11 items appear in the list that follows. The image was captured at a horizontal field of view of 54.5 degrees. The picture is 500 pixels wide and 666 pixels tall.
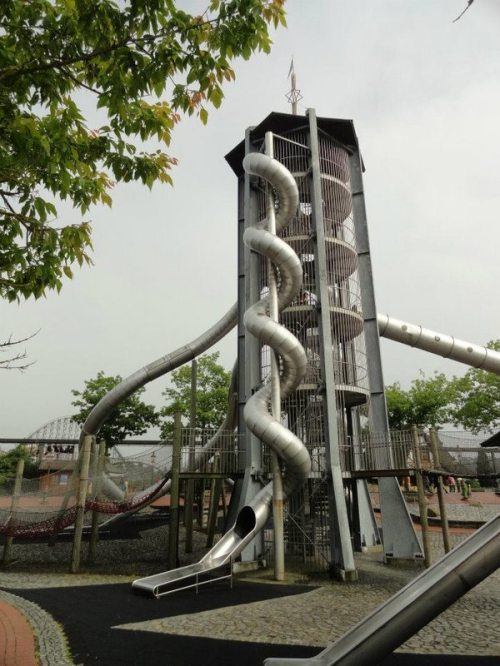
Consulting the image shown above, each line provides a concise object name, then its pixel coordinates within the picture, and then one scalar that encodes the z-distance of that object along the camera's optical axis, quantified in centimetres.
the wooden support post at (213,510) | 1730
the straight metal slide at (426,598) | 290
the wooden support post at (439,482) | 1404
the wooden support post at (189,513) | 1697
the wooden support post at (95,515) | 1470
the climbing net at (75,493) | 1403
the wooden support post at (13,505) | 1427
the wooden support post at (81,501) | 1320
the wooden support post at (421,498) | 1292
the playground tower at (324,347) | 1466
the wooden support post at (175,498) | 1291
